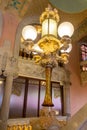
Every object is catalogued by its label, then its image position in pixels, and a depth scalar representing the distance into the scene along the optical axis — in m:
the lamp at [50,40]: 1.53
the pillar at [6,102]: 2.28
